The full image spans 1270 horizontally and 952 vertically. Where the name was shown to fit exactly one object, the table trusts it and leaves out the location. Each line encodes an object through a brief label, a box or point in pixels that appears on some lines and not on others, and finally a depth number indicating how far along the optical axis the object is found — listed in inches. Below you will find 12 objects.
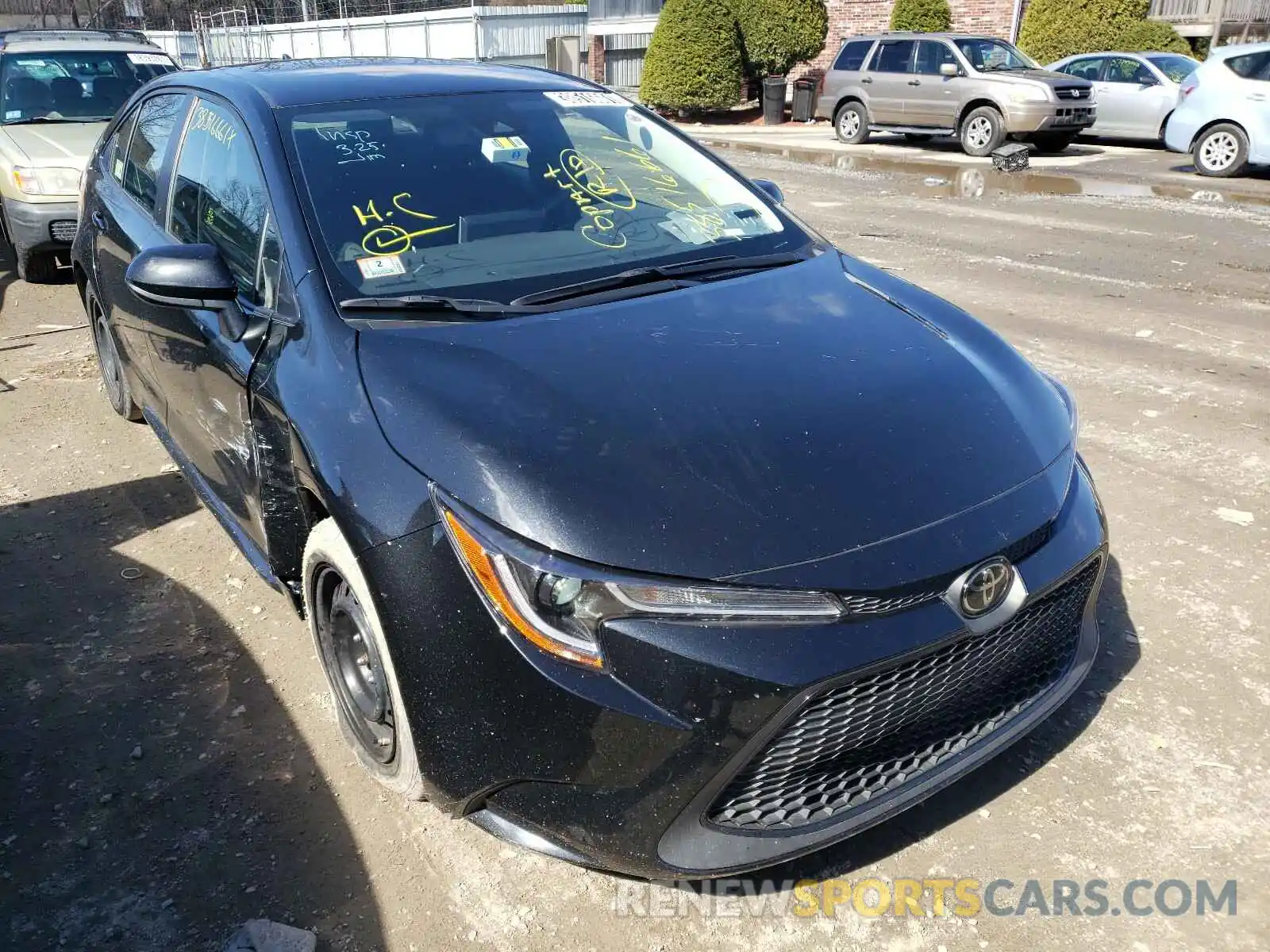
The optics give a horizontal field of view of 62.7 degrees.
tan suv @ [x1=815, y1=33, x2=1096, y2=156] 589.9
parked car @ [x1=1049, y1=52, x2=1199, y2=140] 627.5
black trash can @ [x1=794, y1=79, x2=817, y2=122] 876.0
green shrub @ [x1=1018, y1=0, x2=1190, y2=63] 807.7
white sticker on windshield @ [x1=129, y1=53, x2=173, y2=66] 353.7
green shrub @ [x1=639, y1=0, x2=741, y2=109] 880.3
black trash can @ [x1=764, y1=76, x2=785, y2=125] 868.6
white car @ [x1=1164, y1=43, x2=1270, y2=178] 488.4
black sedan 79.3
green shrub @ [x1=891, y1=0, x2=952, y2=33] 844.6
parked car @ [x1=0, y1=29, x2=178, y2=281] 291.0
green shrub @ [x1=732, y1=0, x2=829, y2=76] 895.7
